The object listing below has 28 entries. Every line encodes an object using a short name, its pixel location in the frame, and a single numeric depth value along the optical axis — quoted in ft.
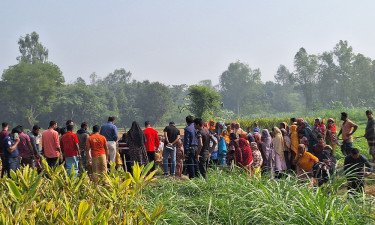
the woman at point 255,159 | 30.12
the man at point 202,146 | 29.73
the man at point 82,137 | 34.24
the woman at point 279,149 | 33.94
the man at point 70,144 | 32.22
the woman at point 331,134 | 39.17
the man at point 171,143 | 34.37
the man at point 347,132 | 37.42
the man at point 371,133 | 37.91
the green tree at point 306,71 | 285.43
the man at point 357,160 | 23.91
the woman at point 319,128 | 37.27
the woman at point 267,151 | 33.12
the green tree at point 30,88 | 210.59
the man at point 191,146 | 30.81
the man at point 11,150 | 31.40
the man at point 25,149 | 33.40
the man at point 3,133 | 33.42
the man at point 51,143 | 32.65
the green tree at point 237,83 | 404.16
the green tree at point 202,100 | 92.99
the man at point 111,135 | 33.45
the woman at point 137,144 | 33.88
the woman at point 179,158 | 34.86
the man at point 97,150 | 29.89
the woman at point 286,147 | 35.12
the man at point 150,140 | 35.04
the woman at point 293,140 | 35.12
